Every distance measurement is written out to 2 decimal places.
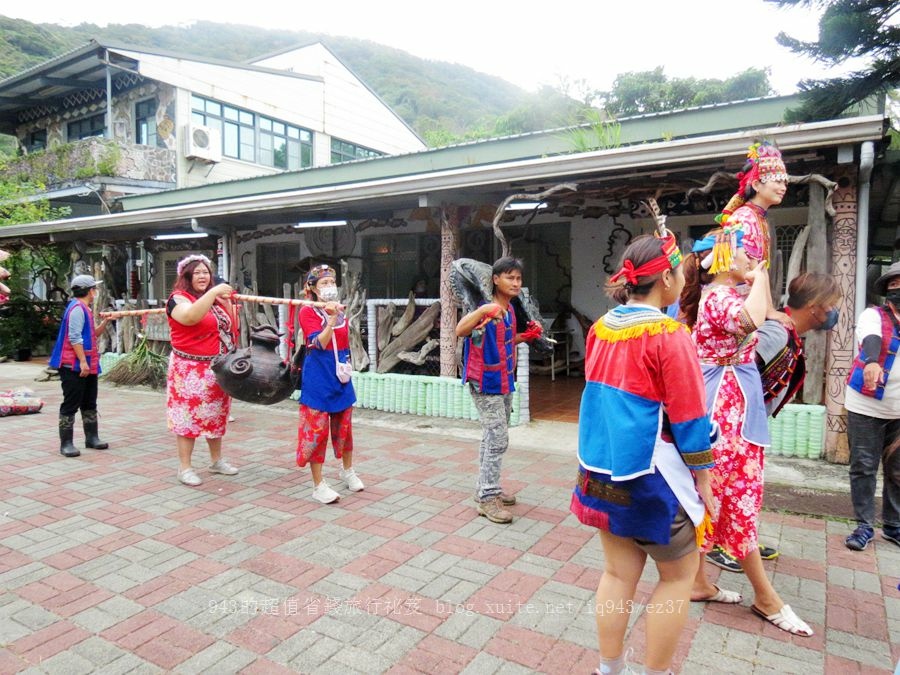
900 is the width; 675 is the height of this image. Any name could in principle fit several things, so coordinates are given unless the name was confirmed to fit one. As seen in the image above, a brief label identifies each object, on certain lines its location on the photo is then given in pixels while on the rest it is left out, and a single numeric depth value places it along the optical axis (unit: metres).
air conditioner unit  16.52
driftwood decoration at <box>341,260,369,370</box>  8.15
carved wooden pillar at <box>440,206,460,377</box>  7.23
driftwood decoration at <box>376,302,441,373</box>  7.92
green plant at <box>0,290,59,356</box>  13.71
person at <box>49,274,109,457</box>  5.51
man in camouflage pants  3.73
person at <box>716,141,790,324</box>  2.66
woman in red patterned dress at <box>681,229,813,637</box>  2.58
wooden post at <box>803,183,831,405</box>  4.96
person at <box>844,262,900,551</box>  3.43
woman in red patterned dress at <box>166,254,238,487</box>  4.52
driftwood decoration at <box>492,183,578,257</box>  6.00
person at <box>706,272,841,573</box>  2.74
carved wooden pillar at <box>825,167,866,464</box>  4.96
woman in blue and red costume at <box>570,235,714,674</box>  1.88
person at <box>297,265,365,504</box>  4.07
